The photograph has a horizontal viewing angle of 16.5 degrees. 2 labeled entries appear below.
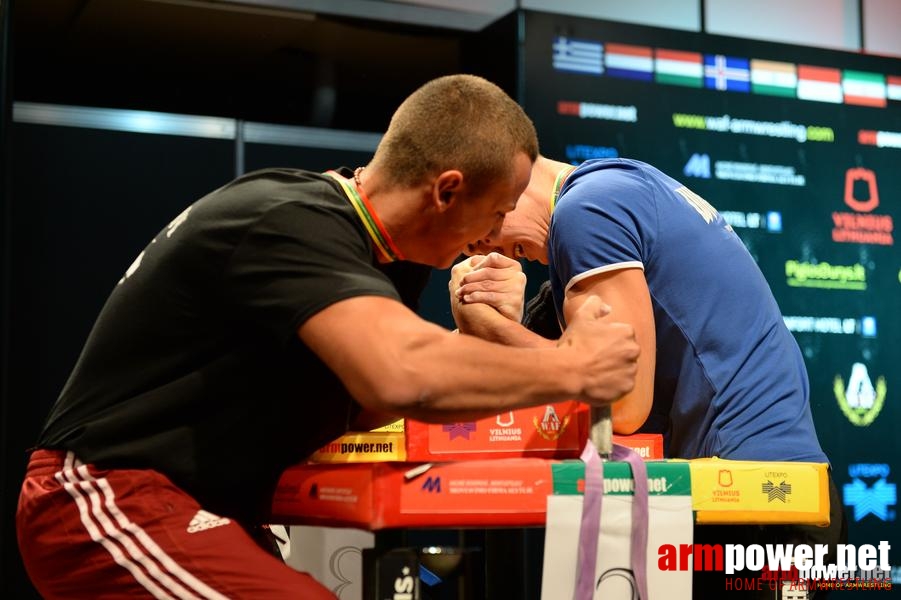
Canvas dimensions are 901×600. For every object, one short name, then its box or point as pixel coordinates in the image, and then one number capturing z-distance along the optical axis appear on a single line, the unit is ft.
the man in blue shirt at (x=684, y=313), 14.61
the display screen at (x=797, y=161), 27.02
